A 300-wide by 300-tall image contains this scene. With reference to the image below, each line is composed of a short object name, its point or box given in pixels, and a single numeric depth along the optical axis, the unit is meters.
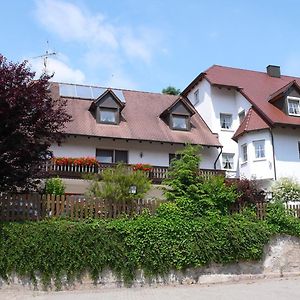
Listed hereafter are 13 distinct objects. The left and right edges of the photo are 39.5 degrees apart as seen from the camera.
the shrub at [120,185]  15.60
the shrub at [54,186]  18.15
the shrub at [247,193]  14.99
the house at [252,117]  24.66
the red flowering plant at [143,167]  22.64
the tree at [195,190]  14.17
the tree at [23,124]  12.05
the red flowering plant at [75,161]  22.09
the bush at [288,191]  17.50
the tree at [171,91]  45.88
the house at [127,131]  24.19
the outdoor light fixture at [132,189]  16.31
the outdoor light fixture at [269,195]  16.55
